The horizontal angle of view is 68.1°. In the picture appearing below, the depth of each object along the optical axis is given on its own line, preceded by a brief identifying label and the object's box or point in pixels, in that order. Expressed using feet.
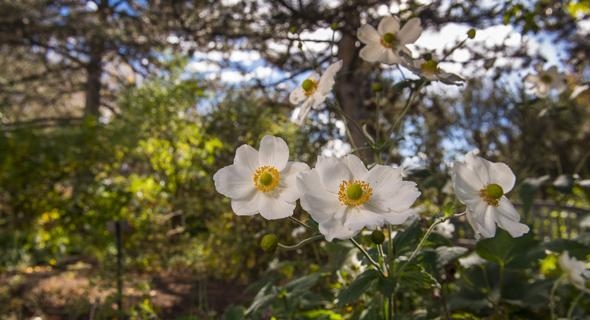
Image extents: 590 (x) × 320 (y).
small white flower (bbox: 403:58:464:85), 1.25
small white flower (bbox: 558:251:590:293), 1.47
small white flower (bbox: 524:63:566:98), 2.20
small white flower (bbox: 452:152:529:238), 0.93
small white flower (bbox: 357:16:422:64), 1.35
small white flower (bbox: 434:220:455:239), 1.80
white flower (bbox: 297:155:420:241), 0.88
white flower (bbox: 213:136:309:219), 0.98
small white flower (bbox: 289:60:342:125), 1.23
